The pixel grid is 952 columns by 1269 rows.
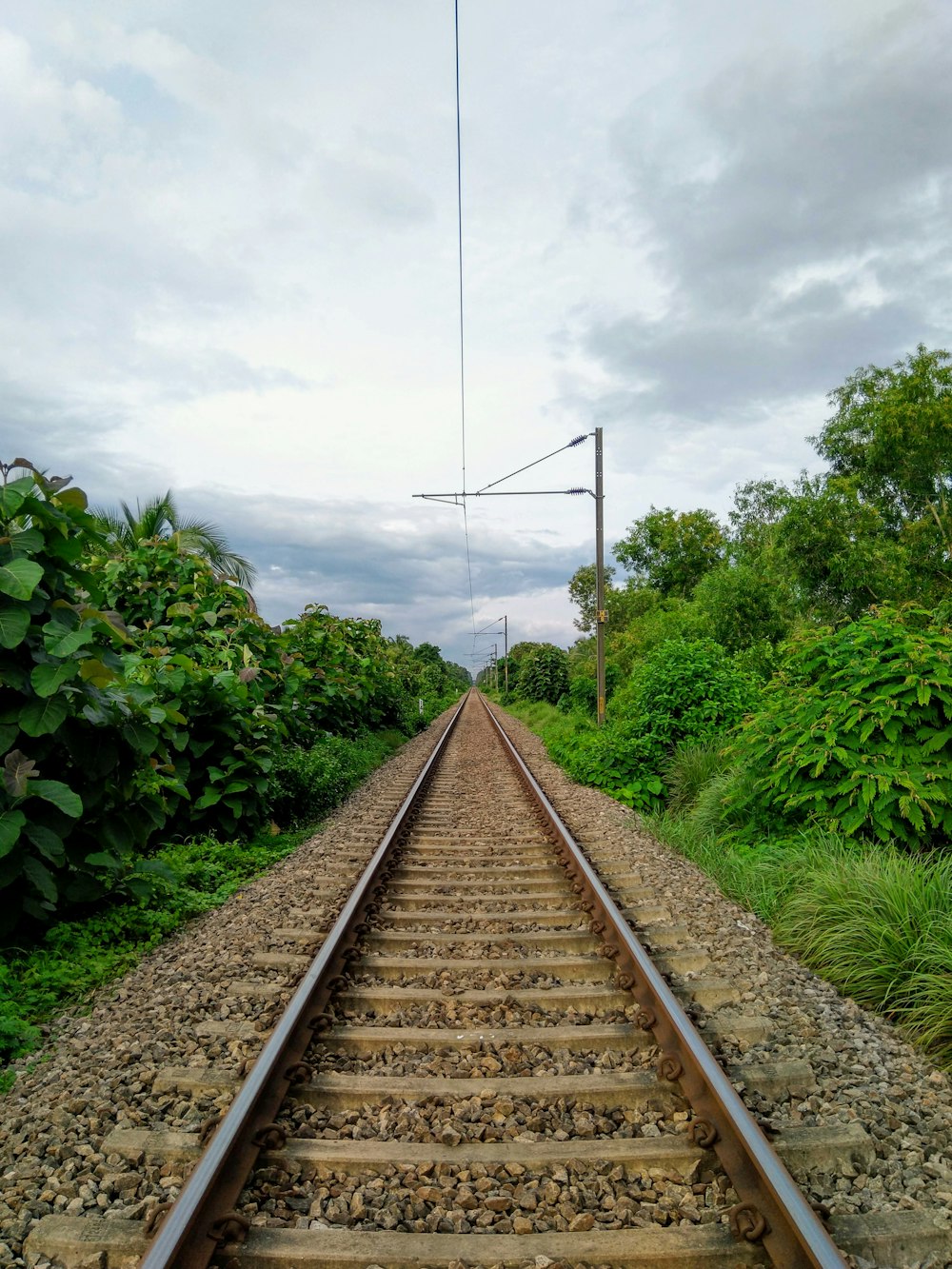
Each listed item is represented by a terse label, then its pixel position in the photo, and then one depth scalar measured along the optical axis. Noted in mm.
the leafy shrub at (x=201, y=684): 6309
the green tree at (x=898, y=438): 26438
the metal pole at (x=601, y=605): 14812
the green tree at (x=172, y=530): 14711
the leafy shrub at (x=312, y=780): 8430
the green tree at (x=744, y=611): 17984
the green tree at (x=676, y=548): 48812
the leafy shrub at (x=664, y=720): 9836
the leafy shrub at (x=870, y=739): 5234
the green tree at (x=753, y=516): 37806
